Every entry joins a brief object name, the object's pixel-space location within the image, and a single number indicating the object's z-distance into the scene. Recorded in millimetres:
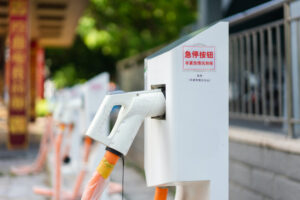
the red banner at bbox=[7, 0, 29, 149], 8523
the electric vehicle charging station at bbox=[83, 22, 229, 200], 1715
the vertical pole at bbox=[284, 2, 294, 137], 3190
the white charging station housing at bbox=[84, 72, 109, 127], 3857
